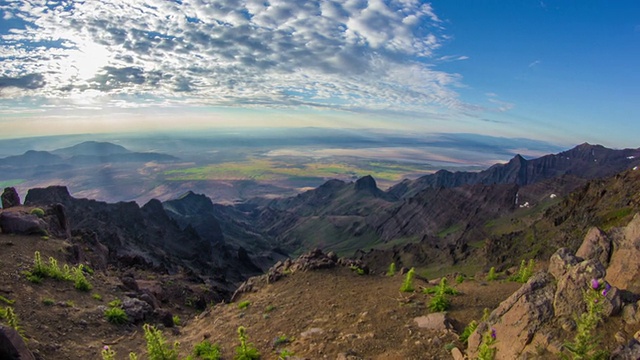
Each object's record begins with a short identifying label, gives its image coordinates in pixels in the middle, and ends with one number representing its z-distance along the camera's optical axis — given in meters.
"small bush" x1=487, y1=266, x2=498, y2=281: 18.72
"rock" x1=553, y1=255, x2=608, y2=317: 8.03
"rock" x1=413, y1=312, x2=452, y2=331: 11.38
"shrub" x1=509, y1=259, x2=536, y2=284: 16.22
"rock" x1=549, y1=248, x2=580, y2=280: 8.97
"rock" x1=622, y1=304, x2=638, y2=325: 7.13
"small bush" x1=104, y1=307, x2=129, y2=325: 16.91
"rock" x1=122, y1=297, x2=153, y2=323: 18.24
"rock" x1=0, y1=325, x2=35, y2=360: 8.98
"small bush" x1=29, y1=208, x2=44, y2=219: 27.91
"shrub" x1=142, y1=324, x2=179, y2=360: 11.28
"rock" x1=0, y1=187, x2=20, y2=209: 32.38
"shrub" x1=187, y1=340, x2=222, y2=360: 12.78
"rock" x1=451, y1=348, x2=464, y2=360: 9.15
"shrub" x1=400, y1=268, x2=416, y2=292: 15.82
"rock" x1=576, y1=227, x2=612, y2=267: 9.34
